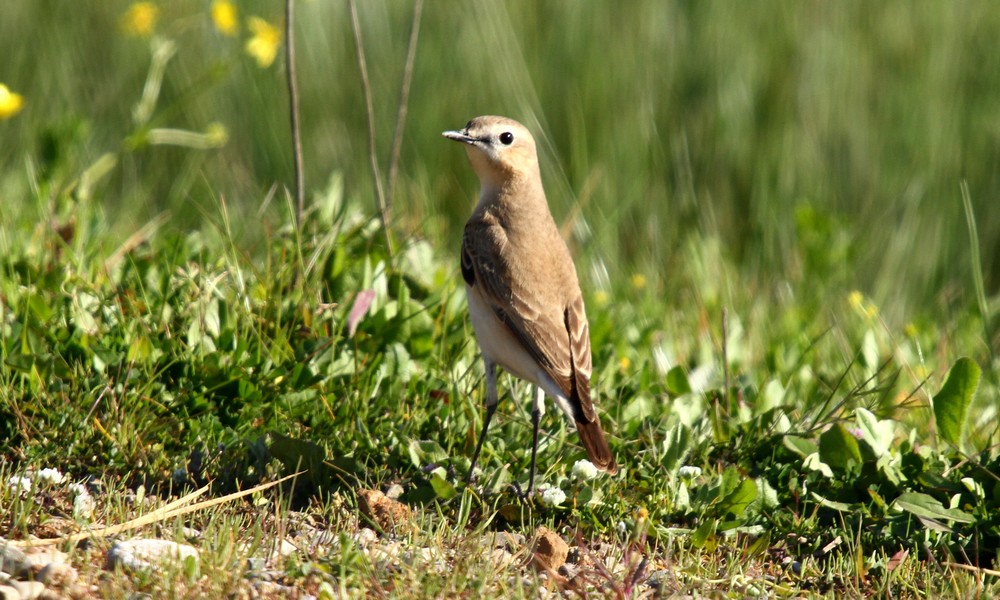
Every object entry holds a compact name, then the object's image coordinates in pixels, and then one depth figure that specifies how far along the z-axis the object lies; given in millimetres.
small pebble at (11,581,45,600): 6453
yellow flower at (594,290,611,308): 12844
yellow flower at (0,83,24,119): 9742
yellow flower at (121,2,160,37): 13836
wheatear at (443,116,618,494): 9078
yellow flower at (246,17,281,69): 12797
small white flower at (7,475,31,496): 7528
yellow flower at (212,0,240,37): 13359
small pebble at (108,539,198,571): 6812
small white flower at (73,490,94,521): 7625
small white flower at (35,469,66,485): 8008
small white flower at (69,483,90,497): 7918
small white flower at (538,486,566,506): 8406
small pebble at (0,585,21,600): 6387
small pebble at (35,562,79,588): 6629
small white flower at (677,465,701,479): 8766
